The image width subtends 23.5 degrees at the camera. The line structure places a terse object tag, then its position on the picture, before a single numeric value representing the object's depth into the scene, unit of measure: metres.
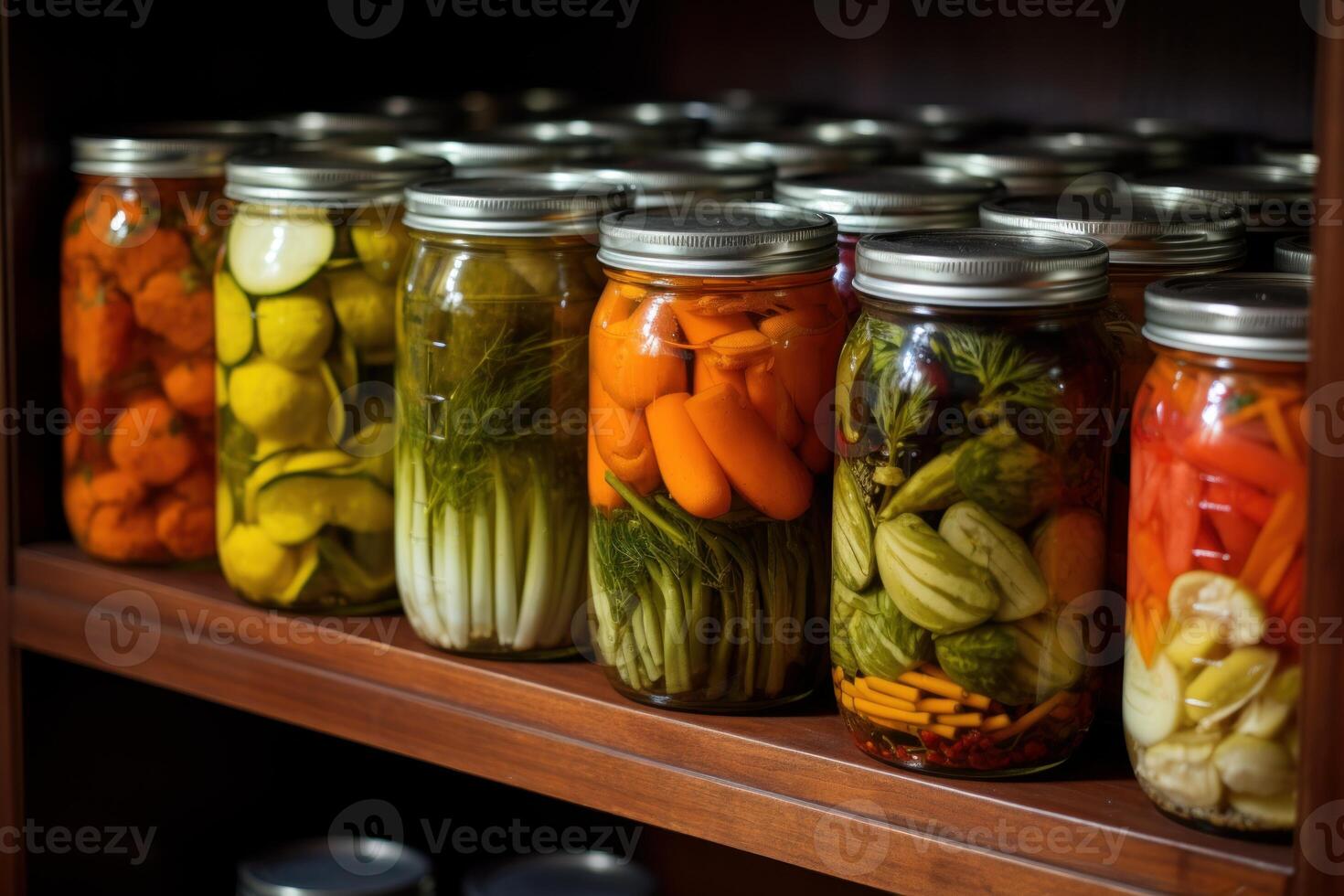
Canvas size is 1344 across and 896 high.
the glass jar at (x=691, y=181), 1.21
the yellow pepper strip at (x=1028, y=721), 1.06
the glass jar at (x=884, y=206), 1.16
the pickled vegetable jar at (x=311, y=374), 1.19
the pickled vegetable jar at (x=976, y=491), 1.04
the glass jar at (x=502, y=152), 1.27
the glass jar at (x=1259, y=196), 1.18
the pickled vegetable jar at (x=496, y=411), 1.15
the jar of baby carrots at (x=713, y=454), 1.09
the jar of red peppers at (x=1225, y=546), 1.00
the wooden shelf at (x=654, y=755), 1.05
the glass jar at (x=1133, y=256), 1.09
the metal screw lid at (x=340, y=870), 1.34
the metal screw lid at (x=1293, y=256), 1.09
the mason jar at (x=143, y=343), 1.25
